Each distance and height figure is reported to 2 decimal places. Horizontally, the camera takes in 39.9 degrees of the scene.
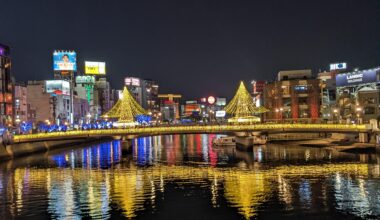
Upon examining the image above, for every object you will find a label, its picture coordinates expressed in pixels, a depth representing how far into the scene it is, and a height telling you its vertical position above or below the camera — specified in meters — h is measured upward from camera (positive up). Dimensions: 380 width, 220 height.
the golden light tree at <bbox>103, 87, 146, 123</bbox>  153.88 +3.67
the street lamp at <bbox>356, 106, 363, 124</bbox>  158.88 +1.00
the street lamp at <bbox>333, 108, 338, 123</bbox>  189.62 +0.58
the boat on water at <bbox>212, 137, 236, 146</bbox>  152.62 -6.66
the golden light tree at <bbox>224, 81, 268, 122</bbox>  151.99 +4.04
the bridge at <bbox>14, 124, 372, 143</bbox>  114.38 -2.45
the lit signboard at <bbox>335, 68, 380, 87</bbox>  154.25 +11.51
